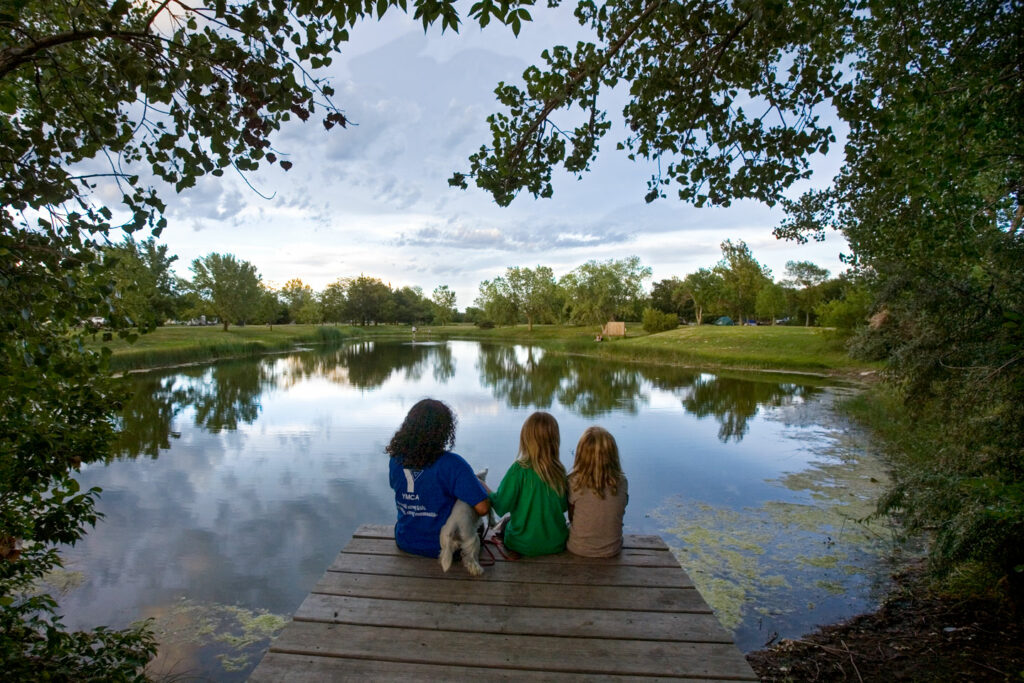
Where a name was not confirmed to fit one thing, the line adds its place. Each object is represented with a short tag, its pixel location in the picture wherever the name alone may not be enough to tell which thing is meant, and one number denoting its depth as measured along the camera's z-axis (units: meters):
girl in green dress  3.57
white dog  3.26
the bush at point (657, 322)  51.16
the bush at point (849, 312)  27.08
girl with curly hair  3.45
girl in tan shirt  3.57
